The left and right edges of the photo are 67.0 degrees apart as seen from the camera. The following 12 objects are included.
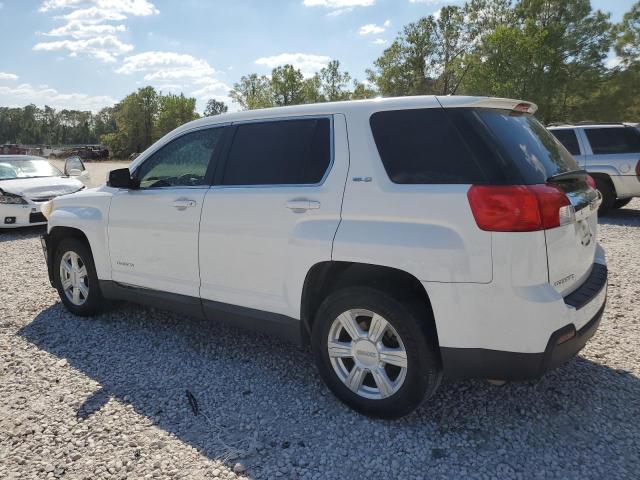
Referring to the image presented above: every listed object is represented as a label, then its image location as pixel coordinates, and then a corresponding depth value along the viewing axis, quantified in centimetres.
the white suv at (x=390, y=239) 243
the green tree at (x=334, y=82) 4776
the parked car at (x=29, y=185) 939
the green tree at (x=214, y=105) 10111
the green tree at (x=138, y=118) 7056
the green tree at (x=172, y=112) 6550
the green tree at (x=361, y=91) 4581
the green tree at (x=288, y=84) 4997
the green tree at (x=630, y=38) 3058
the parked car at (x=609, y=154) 952
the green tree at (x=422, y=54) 4262
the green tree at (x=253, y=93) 5044
